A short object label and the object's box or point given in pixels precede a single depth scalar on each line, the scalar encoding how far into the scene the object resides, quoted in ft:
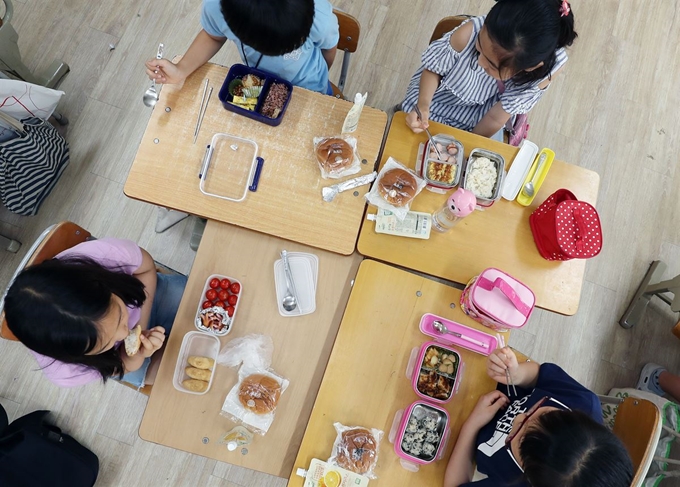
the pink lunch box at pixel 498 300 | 4.27
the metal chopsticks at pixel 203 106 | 4.65
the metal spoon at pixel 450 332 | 4.43
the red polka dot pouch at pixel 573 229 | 4.37
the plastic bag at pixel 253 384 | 4.22
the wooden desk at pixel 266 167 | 4.52
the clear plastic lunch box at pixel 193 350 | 4.32
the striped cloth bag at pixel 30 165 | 6.15
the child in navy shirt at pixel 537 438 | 3.32
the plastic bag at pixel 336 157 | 4.55
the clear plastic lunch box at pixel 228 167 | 4.54
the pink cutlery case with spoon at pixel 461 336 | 4.46
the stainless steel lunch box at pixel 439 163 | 4.65
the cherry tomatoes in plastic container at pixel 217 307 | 4.36
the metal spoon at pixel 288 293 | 4.47
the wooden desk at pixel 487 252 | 4.62
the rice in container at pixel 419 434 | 4.20
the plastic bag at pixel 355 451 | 4.13
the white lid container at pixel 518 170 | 4.75
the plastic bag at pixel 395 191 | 4.59
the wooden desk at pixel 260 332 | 4.28
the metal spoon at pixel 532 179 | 4.74
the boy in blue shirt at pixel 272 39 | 3.73
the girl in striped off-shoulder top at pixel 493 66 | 3.83
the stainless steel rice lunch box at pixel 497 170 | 4.62
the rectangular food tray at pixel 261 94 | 4.58
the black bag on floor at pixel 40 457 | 5.36
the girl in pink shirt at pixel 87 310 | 3.42
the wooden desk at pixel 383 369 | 4.25
